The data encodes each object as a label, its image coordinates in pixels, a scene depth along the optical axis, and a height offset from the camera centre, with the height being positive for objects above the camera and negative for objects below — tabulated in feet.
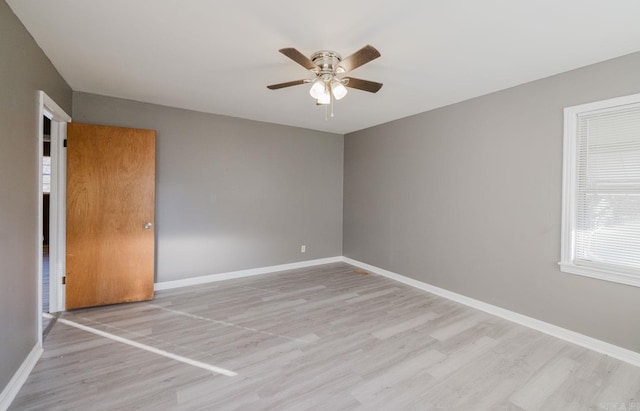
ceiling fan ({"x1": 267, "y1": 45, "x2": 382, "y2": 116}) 6.79 +3.28
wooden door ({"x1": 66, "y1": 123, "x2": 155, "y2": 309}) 10.09 -0.57
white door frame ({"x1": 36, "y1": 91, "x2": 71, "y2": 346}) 9.87 -0.54
